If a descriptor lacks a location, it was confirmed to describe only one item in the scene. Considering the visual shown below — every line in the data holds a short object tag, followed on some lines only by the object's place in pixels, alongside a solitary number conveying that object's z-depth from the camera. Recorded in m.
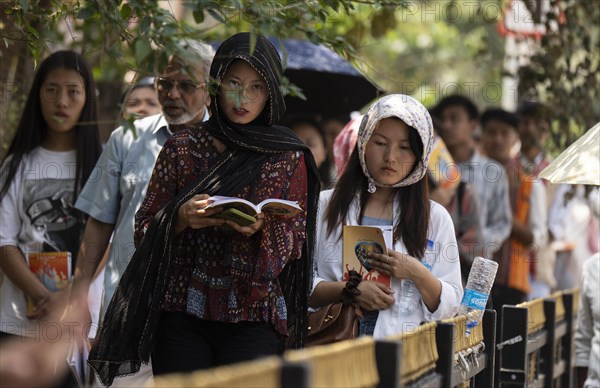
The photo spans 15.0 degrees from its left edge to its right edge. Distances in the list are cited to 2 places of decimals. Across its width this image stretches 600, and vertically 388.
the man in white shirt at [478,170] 16.79
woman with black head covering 8.95
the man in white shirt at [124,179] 11.12
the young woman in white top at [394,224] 9.86
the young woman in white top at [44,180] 11.57
